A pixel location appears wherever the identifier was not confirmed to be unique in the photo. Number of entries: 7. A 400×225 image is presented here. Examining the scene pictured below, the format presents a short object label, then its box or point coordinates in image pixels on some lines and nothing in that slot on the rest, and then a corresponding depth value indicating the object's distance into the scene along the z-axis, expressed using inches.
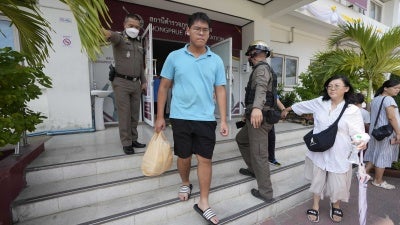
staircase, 78.2
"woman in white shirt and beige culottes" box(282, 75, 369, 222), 85.7
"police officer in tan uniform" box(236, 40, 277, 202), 89.7
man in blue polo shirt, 77.5
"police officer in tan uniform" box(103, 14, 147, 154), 111.1
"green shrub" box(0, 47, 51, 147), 59.7
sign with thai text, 189.9
